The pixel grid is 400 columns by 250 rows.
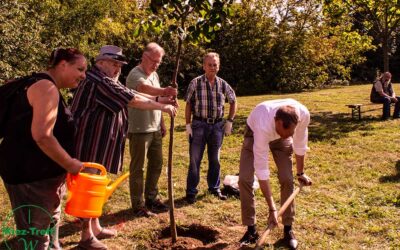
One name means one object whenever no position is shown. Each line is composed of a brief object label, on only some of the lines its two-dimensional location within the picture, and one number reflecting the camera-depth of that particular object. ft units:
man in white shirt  11.49
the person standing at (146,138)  15.11
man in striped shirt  11.71
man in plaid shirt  17.90
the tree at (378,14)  44.91
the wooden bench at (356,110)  38.22
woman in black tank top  8.10
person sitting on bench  37.70
